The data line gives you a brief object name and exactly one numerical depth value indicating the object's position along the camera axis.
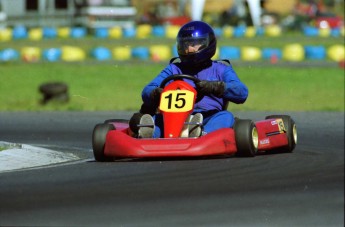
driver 18.98
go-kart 18.34
